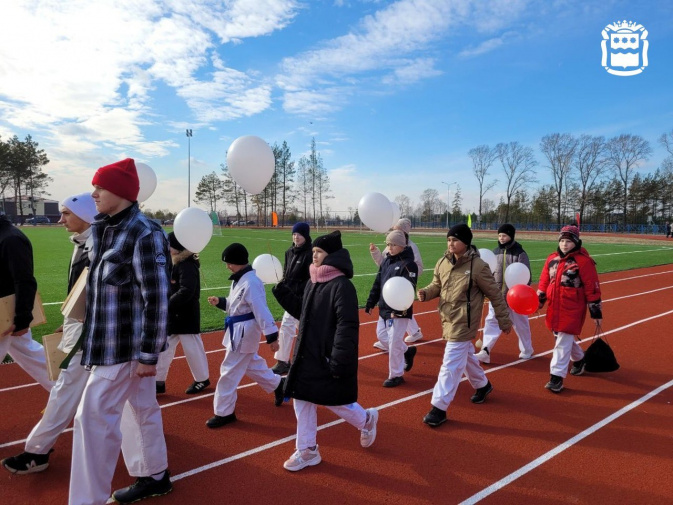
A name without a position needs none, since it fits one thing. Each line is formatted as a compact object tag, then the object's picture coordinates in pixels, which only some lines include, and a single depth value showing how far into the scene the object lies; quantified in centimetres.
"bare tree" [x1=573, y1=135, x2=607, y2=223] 6694
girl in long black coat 328
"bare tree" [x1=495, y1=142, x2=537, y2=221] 7150
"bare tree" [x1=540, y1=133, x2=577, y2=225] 6794
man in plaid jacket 265
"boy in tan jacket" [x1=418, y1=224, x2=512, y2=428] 439
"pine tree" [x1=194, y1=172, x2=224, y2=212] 8350
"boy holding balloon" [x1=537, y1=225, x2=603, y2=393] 513
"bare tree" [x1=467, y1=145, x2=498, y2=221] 7465
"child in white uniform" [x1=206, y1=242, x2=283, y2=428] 425
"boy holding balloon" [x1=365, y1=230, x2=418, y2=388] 542
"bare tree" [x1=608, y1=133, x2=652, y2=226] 6538
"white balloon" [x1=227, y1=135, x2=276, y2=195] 500
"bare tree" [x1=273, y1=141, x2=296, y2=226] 7550
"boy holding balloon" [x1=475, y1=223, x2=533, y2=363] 638
